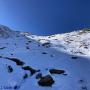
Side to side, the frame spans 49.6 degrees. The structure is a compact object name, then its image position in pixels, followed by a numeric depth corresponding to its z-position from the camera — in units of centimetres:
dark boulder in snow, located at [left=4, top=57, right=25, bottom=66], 935
